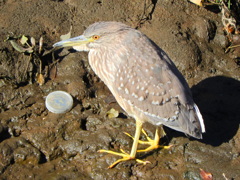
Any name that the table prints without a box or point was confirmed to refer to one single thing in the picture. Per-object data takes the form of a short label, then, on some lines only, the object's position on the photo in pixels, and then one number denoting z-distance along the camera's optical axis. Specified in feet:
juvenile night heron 30.66
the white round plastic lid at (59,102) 34.73
